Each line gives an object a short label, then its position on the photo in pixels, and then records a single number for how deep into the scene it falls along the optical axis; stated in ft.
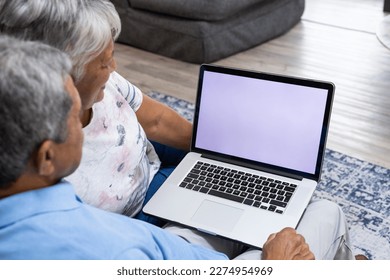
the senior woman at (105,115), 6.15
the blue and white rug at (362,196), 8.91
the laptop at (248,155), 7.06
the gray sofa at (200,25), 13.99
